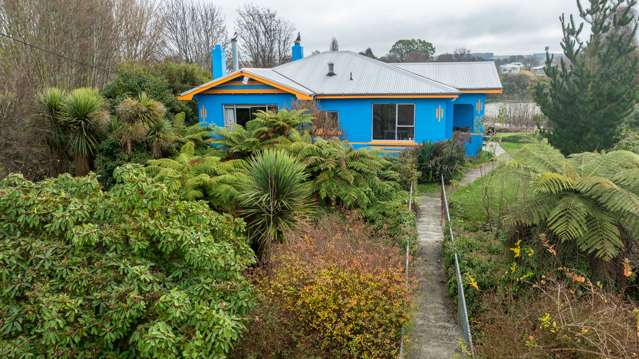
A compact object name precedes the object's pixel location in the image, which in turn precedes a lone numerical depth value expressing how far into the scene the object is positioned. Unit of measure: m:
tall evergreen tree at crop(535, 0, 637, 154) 14.53
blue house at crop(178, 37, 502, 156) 17.67
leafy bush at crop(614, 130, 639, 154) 13.84
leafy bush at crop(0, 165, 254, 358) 4.54
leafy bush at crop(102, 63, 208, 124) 16.22
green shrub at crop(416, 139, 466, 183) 15.86
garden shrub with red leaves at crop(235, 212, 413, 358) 5.63
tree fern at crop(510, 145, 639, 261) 6.65
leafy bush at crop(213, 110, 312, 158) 12.29
